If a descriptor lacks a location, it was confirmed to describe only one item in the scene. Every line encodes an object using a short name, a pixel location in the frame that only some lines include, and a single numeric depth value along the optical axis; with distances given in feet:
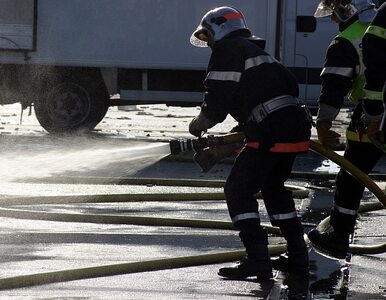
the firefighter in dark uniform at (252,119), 44.43
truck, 102.56
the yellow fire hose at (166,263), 42.48
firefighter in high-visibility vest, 45.69
